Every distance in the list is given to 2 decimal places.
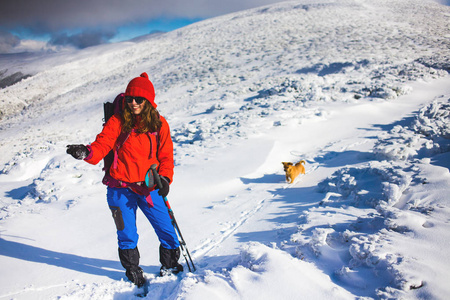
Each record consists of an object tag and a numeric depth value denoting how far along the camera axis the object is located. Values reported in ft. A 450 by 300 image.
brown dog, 15.56
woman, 7.69
